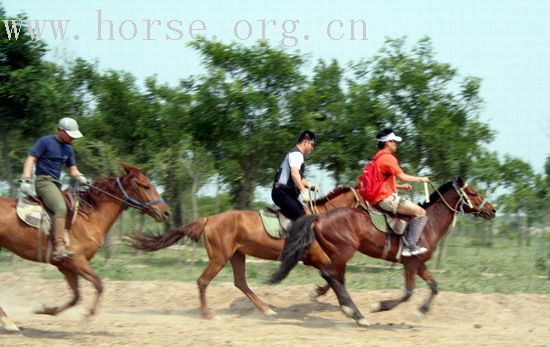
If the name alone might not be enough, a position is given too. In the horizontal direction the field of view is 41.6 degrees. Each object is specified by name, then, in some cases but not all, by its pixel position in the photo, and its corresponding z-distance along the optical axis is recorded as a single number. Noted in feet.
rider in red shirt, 34.96
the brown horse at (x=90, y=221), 31.63
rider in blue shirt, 31.14
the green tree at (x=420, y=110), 63.00
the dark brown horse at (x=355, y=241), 33.96
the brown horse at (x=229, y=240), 37.14
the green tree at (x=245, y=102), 64.75
